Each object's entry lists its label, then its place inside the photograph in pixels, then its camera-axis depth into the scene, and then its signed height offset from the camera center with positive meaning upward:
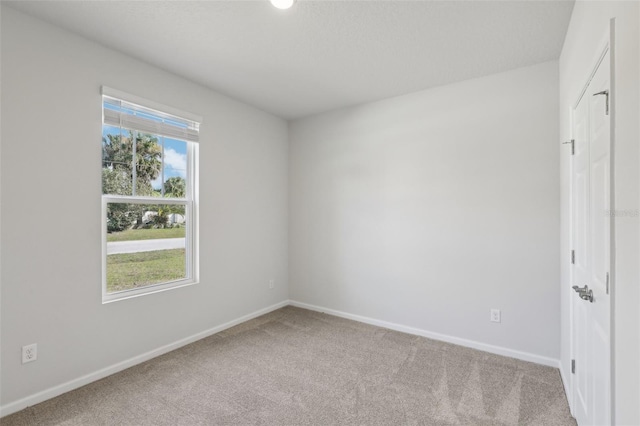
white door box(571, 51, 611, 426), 1.30 -0.20
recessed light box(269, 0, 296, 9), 1.89 +1.32
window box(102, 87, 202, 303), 2.53 +0.16
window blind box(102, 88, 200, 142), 2.50 +0.84
